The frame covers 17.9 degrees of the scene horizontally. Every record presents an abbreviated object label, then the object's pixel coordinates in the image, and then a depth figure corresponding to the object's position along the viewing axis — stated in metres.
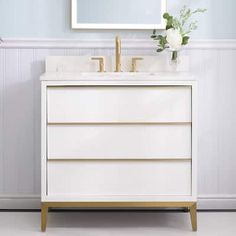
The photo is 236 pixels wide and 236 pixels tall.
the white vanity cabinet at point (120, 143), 3.96
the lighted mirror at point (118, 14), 4.47
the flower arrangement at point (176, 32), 4.28
